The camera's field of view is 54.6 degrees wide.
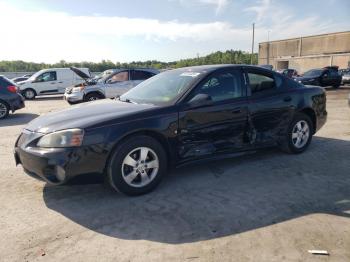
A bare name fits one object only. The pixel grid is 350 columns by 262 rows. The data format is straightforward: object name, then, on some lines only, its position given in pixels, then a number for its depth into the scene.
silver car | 13.48
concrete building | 48.34
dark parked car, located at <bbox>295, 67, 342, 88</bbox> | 22.43
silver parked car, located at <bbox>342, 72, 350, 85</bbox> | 25.80
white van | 19.77
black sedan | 3.76
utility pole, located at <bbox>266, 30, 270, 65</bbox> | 62.16
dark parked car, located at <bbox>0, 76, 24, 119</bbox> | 11.27
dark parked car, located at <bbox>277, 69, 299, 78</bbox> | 26.92
